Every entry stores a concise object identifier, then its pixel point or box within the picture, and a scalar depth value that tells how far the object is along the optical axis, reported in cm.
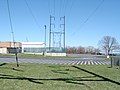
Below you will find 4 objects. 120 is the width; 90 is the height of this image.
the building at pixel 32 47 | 5744
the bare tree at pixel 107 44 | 6583
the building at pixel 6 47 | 5811
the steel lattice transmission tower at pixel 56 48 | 4242
